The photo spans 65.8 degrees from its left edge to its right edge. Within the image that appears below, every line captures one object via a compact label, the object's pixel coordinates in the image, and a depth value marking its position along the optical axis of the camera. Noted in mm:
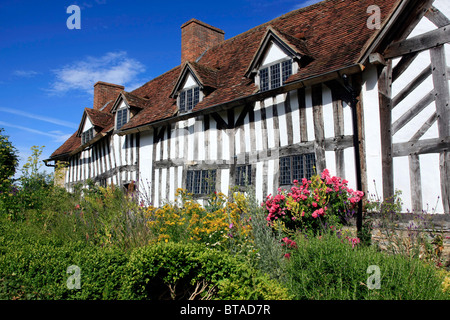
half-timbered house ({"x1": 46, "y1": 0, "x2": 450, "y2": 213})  6500
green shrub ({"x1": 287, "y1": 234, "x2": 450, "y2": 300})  3660
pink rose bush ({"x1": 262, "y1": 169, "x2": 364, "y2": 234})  6719
